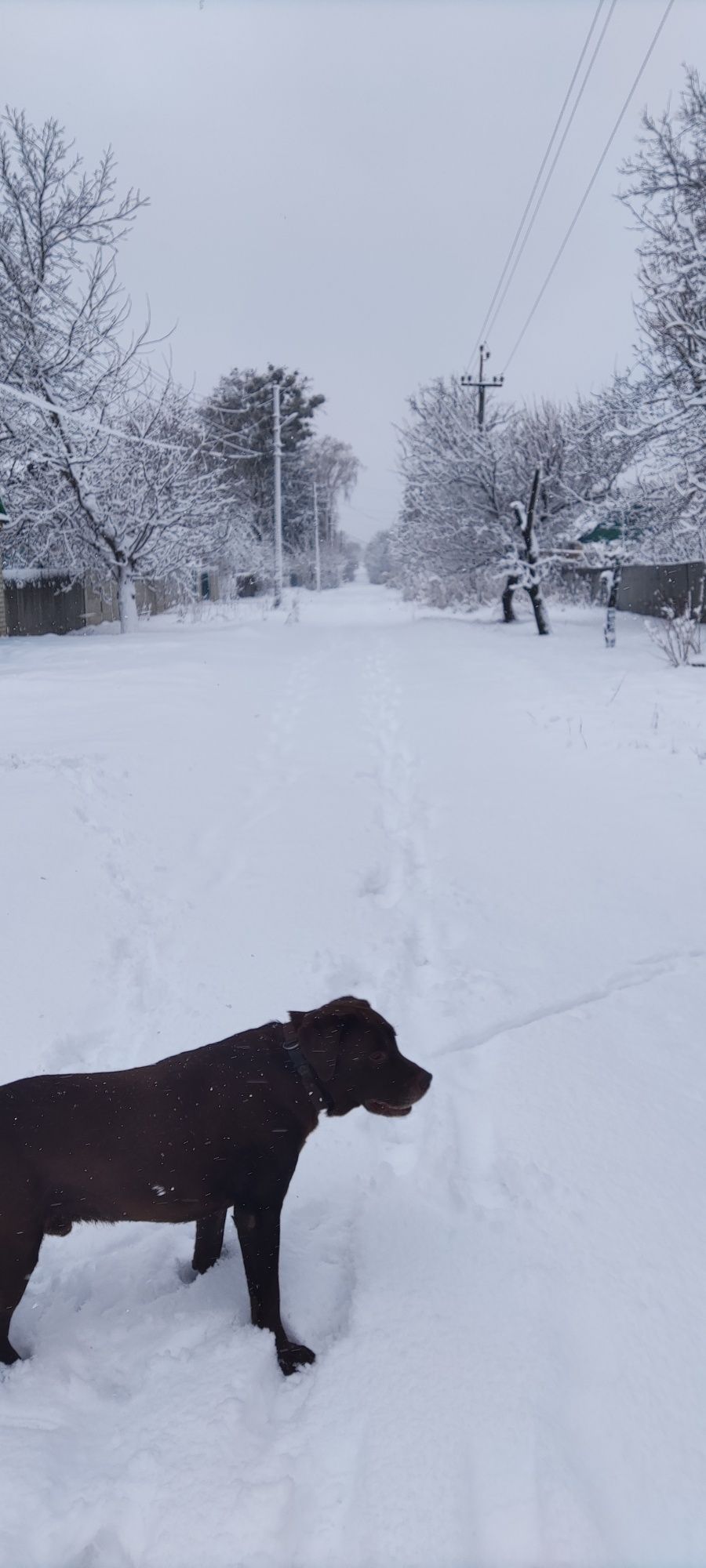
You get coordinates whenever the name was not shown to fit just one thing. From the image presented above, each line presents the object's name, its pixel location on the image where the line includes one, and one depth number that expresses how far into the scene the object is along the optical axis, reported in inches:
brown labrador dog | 78.9
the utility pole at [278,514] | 1277.1
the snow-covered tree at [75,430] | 645.3
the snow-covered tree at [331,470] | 2554.1
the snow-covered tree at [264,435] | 1835.6
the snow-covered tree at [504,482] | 892.6
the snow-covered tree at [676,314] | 560.7
